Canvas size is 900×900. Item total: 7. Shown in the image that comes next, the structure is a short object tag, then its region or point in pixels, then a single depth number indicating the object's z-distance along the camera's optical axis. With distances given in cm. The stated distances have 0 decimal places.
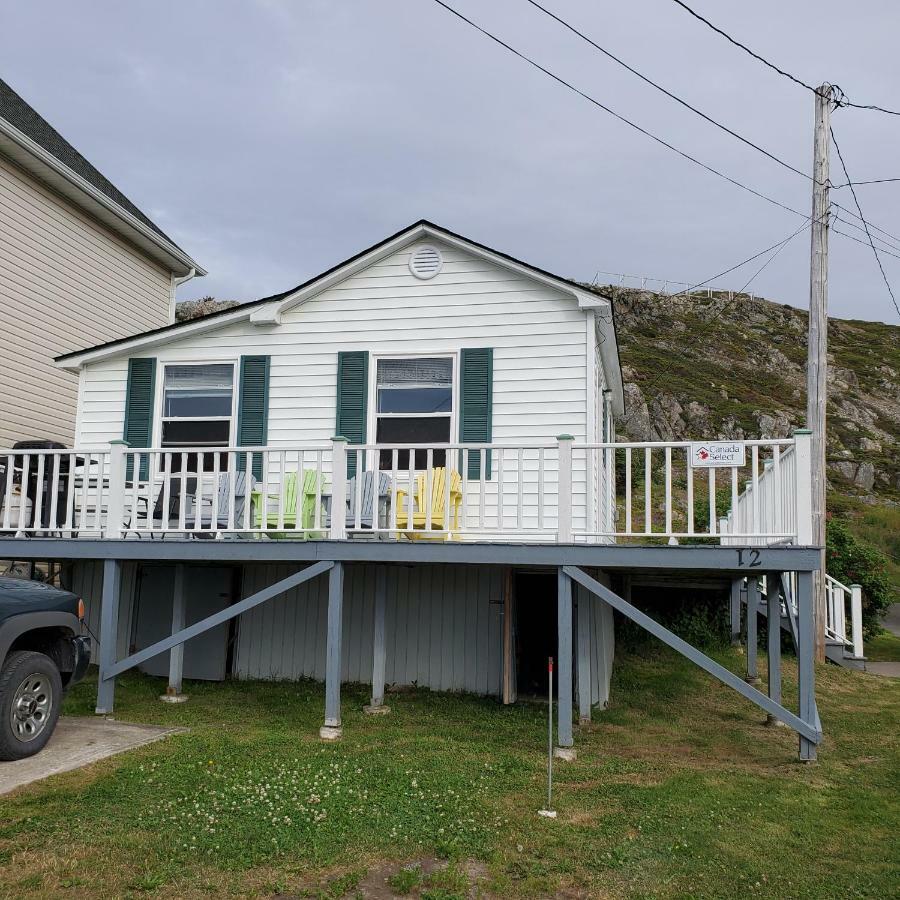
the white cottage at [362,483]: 817
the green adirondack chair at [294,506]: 899
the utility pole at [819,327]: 1297
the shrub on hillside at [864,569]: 1551
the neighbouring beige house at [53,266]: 1231
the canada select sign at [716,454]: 716
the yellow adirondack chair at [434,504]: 870
